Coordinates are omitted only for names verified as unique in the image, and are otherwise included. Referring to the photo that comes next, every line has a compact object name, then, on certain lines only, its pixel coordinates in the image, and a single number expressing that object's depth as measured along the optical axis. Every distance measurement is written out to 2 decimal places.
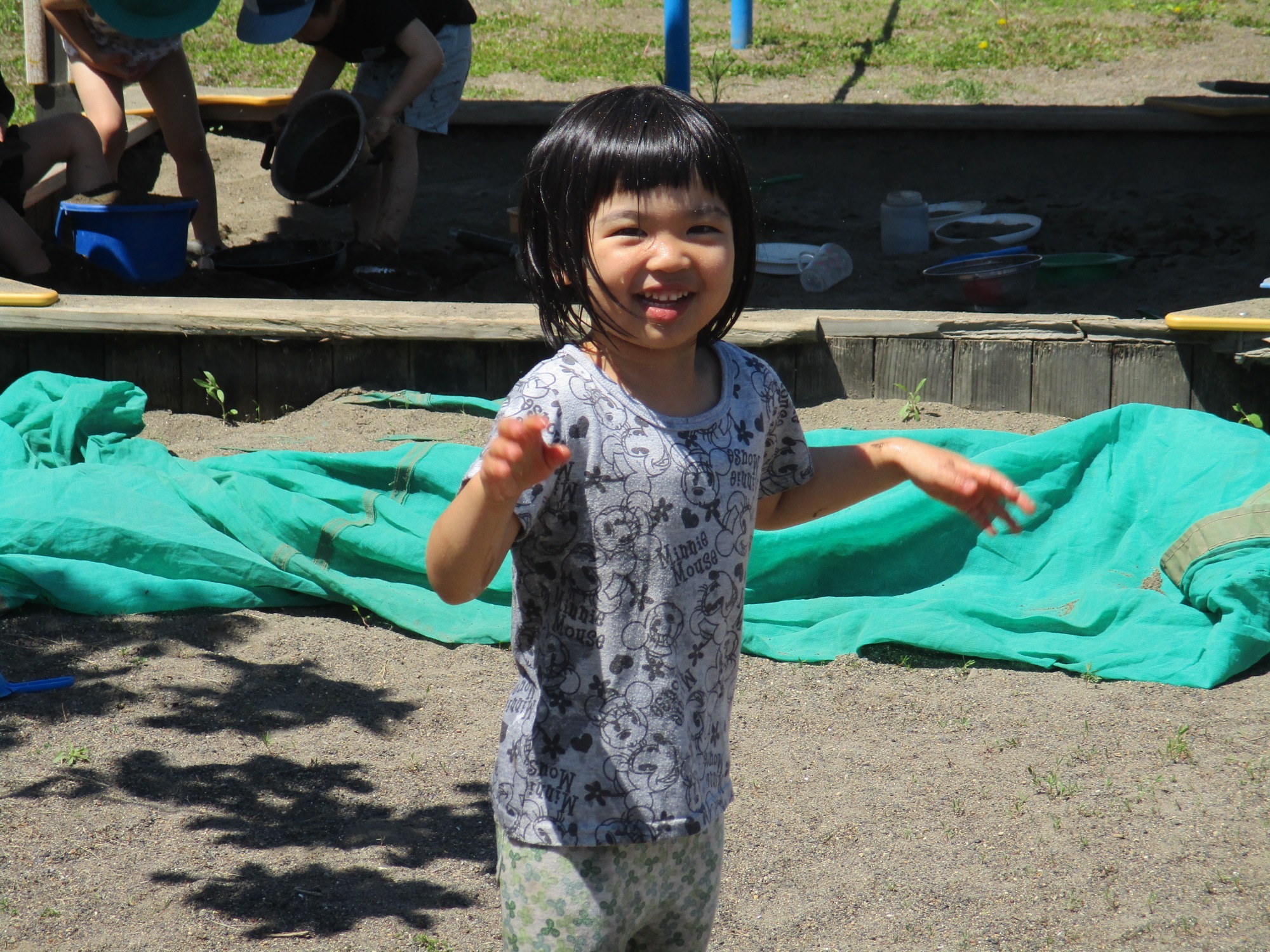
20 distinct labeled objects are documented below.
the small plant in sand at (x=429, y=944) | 4.54
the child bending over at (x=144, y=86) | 11.46
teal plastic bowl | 11.48
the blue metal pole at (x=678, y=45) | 14.20
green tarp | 6.76
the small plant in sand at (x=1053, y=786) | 5.54
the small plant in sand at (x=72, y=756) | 5.68
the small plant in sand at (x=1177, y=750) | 5.77
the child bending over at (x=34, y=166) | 10.29
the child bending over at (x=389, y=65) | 11.90
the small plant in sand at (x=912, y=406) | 8.54
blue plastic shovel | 6.15
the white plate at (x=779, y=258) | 12.01
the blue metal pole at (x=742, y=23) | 23.81
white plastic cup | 11.63
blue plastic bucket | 10.54
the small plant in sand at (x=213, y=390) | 9.03
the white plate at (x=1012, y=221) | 12.30
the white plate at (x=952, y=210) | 13.65
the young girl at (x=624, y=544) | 2.89
